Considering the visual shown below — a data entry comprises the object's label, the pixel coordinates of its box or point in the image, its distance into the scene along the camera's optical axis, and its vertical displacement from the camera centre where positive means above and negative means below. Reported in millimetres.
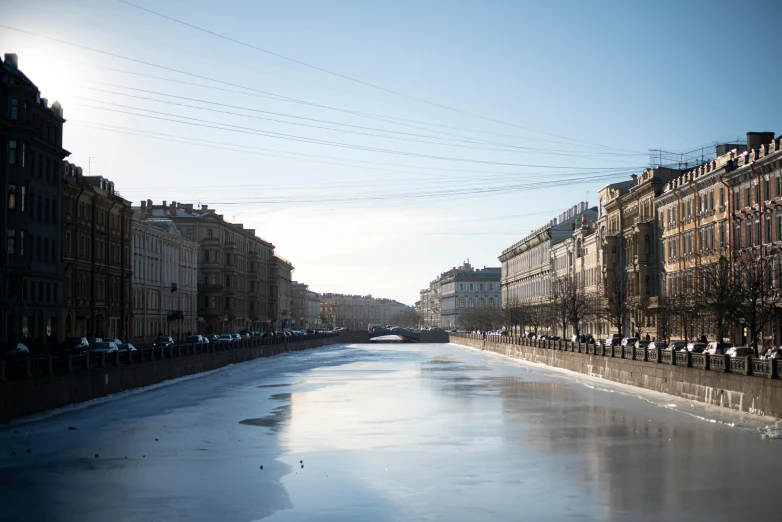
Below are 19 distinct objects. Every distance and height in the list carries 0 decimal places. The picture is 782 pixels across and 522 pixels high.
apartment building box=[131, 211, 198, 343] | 95750 +4728
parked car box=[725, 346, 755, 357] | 49125 -1463
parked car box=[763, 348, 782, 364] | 44500 -1443
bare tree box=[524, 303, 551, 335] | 122456 +1006
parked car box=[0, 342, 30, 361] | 48219 -1136
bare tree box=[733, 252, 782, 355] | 51406 +1516
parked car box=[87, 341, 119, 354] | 59269 -1205
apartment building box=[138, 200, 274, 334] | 130000 +8254
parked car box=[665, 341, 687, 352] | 61906 -1480
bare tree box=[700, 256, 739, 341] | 53688 +1383
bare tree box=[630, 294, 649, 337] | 84250 +999
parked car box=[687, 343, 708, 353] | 57753 -1484
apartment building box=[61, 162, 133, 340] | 74188 +5466
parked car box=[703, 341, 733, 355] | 52031 -1412
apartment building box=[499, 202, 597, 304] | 142375 +10308
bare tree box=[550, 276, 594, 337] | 100144 +1794
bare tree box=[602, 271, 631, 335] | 84562 +1617
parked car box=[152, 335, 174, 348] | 81125 -1228
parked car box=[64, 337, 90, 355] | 55491 -1122
